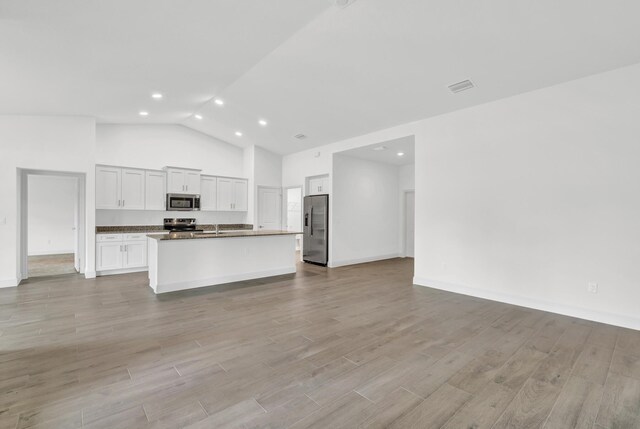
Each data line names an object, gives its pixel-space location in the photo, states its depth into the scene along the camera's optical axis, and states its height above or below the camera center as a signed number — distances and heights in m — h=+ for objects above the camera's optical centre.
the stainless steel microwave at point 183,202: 7.09 +0.29
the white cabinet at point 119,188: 6.33 +0.57
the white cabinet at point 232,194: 8.05 +0.57
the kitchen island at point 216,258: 4.80 -0.80
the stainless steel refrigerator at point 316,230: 7.29 -0.39
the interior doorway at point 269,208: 8.48 +0.18
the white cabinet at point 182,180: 7.13 +0.83
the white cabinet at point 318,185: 7.61 +0.78
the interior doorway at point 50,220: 8.58 -0.20
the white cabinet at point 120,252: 6.15 -0.84
